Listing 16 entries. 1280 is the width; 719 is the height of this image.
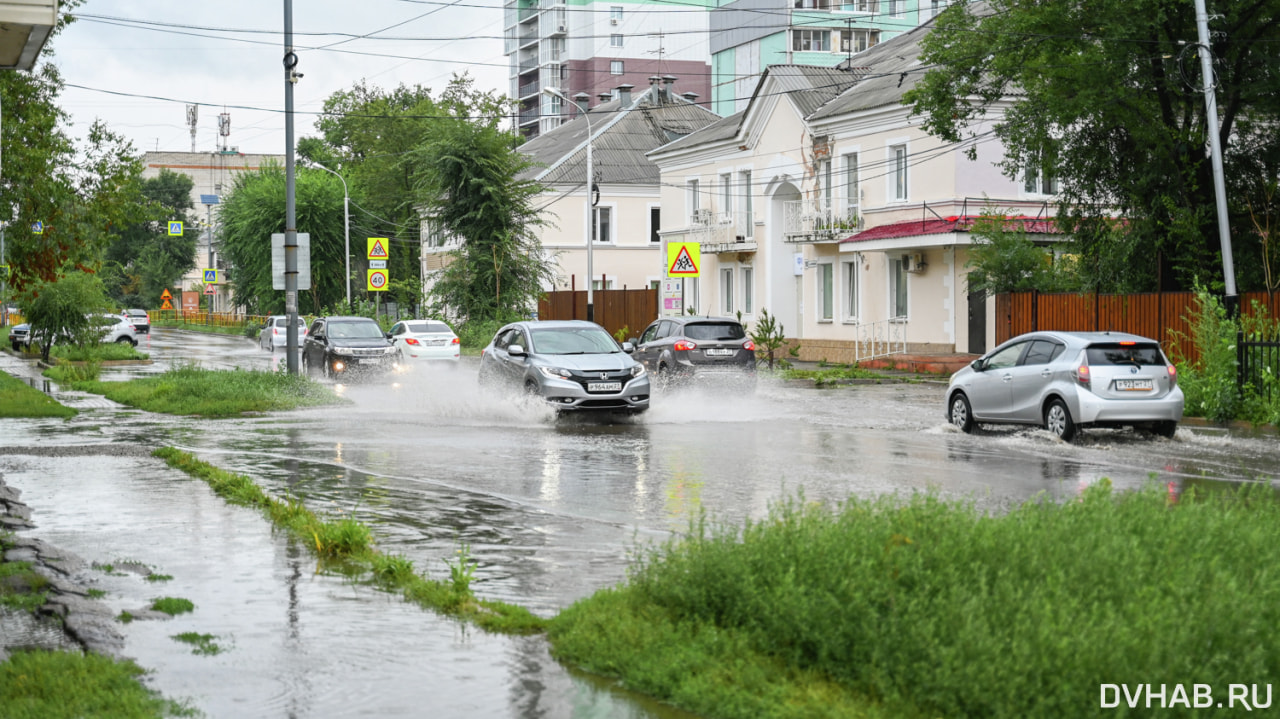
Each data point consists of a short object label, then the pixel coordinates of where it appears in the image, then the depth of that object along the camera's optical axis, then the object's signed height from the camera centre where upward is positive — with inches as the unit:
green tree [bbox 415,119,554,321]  1998.0 +154.0
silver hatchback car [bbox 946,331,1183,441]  716.7 -35.3
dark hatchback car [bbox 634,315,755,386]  1082.1 -25.2
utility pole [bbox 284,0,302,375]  1080.2 +86.9
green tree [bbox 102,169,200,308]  4345.5 +236.5
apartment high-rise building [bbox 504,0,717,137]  4222.4 +862.1
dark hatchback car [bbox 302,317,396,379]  1295.5 -25.9
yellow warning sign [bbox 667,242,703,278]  1365.5 +59.2
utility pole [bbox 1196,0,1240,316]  872.4 +110.6
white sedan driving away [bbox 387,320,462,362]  1481.3 -22.3
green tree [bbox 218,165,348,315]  2847.0 +198.7
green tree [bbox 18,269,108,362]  1674.5 +17.6
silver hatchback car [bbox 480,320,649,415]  842.2 -29.4
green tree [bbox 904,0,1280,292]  977.5 +159.6
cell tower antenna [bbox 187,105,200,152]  4825.3 +725.5
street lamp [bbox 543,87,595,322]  1730.7 +118.9
